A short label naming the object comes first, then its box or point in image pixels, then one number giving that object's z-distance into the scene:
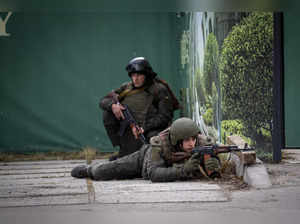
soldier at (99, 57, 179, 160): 12.58
